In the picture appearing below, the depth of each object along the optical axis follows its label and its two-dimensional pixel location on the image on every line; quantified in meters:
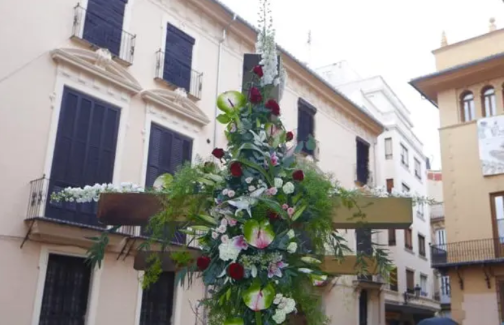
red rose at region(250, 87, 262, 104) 3.43
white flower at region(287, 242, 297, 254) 3.05
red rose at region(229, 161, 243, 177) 3.20
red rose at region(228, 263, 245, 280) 2.94
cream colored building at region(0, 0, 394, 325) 9.35
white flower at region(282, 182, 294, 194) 3.19
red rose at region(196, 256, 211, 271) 3.12
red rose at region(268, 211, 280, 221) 3.11
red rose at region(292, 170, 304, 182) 3.27
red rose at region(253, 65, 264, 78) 3.54
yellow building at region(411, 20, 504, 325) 16.94
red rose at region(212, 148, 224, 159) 3.49
